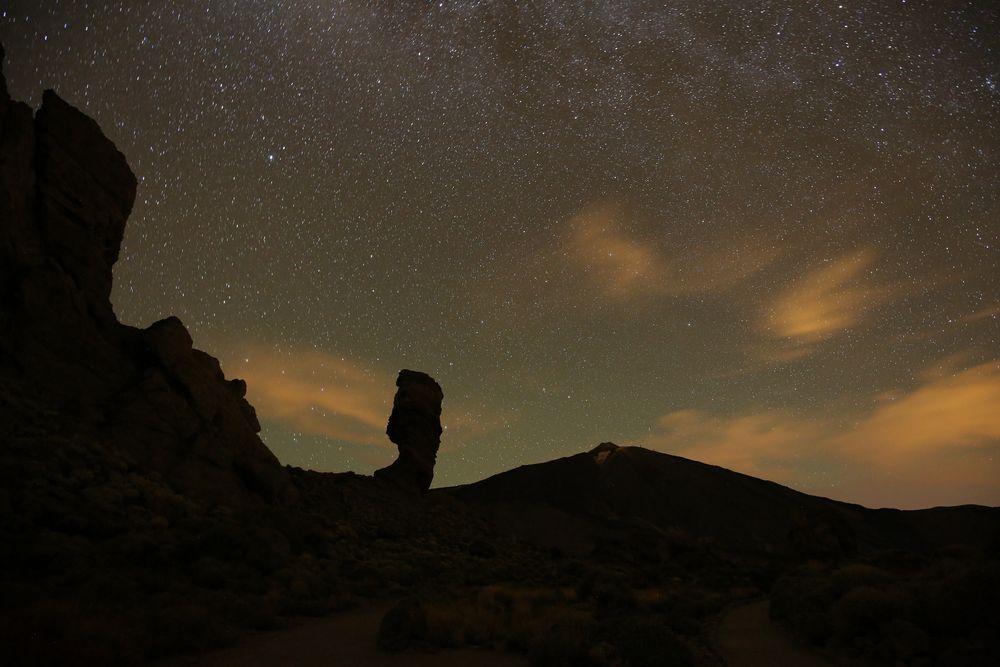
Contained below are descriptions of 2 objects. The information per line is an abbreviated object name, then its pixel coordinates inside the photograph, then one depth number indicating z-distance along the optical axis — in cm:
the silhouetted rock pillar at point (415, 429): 5656
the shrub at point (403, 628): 1045
